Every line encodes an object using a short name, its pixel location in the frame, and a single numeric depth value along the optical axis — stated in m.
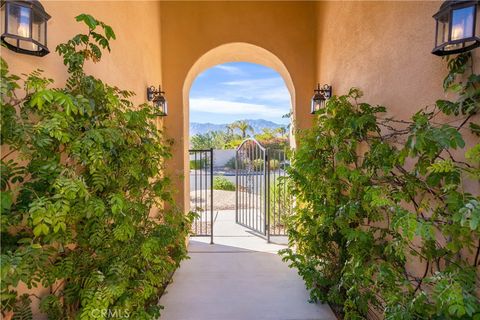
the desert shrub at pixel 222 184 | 9.24
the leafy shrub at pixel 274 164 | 4.79
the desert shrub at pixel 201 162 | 4.90
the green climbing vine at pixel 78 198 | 1.30
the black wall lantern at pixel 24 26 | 1.35
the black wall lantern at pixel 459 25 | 1.34
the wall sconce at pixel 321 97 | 3.35
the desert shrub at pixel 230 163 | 11.83
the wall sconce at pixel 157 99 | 3.55
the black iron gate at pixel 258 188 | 4.70
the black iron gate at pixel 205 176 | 4.60
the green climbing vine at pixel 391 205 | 1.33
